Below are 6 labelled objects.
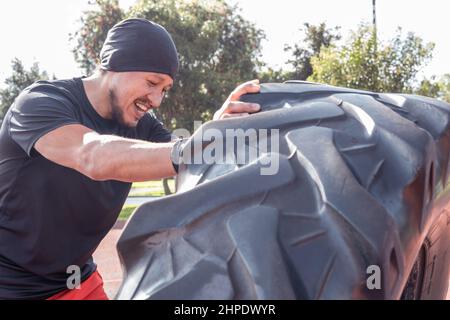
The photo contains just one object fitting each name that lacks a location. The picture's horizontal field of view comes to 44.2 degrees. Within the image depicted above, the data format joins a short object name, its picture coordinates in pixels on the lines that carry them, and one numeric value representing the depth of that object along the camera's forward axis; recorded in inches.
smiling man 88.1
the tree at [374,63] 580.7
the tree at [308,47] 1385.3
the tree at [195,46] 800.9
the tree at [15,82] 1328.7
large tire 36.0
